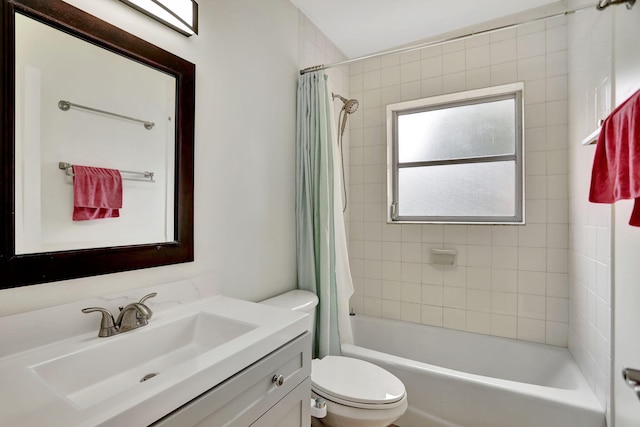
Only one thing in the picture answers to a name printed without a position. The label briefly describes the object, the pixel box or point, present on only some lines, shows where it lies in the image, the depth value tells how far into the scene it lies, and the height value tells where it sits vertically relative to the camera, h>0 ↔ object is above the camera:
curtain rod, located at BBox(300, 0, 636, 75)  1.12 +0.92
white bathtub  1.43 -0.96
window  2.19 +0.43
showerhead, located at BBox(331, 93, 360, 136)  2.24 +0.79
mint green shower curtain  1.86 -0.02
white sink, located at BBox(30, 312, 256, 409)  0.80 -0.44
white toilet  1.33 -0.82
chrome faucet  0.95 -0.34
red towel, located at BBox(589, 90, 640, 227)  0.80 +0.16
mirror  0.83 +0.24
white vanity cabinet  0.72 -0.52
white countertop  0.57 -0.38
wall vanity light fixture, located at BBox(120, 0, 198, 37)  1.10 +0.76
